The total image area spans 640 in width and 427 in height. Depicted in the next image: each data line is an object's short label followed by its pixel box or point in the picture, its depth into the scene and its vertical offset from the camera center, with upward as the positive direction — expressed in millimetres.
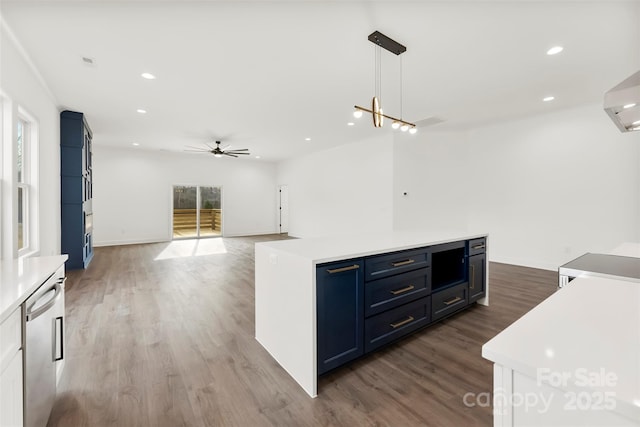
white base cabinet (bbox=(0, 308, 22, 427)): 1052 -642
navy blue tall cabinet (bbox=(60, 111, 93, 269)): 4855 +470
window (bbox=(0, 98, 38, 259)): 2643 +345
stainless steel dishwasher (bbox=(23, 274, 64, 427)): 1267 -736
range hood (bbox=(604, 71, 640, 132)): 1385 +598
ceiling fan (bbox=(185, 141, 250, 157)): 7012 +1805
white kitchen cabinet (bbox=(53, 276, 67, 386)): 1675 -740
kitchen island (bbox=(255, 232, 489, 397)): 1838 -661
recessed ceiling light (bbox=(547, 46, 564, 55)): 2783 +1654
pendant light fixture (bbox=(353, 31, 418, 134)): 2610 +1642
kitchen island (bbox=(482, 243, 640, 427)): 591 -373
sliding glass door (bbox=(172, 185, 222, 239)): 9172 +45
